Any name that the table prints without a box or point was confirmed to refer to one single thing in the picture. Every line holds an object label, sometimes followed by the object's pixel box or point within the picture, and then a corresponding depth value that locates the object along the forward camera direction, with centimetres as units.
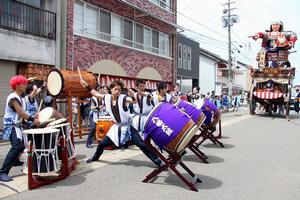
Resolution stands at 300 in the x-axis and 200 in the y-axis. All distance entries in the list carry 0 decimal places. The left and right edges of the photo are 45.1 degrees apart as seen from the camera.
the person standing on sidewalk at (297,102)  2583
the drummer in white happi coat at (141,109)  816
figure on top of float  2256
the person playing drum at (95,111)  978
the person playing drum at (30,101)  792
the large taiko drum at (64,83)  1003
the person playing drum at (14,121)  575
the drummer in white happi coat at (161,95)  763
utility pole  3369
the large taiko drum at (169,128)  550
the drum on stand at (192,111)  703
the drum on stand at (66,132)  601
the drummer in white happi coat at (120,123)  681
